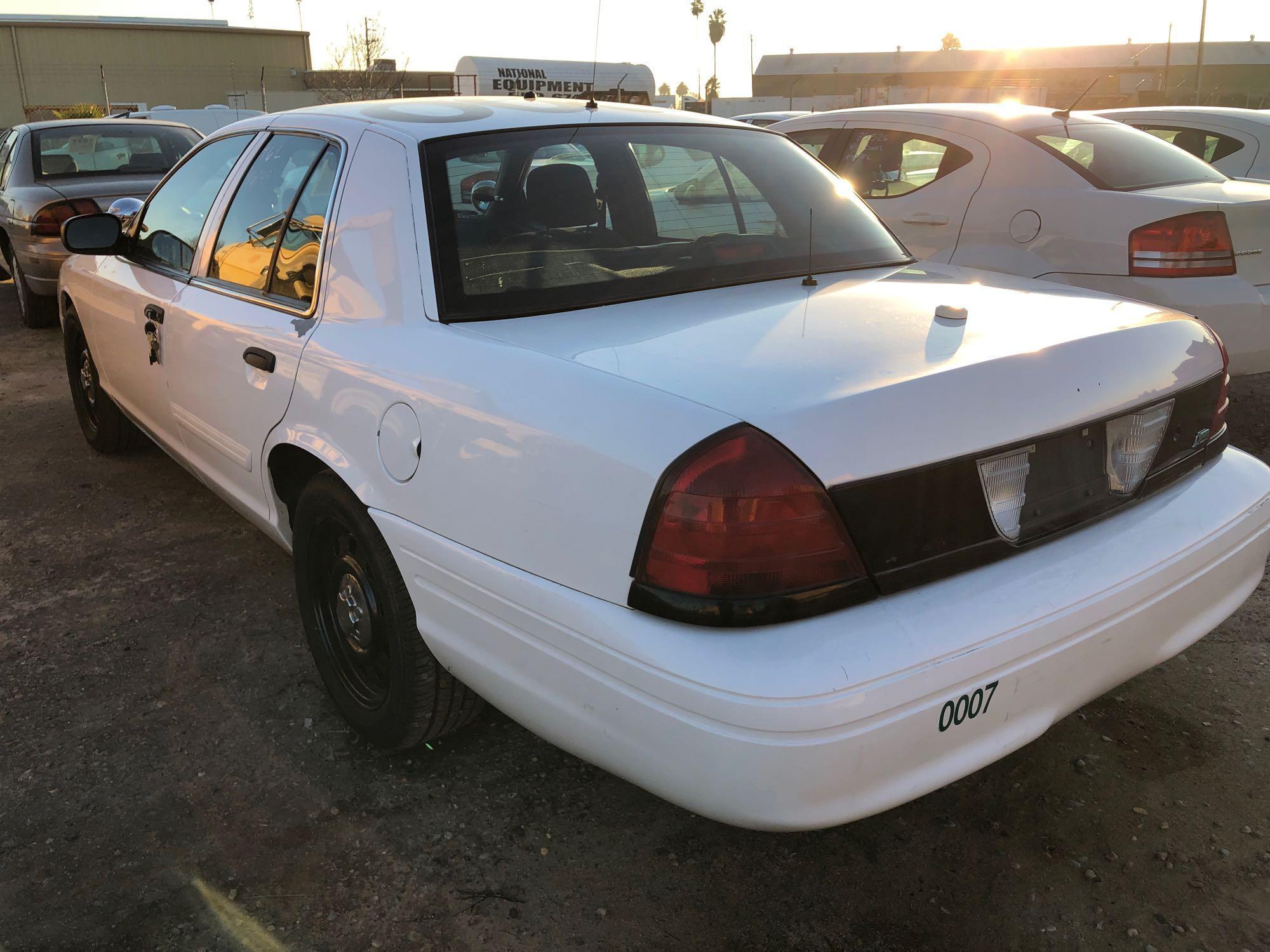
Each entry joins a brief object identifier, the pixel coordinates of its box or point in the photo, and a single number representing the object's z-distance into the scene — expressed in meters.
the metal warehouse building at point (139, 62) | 48.81
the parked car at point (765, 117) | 13.90
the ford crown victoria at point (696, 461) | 1.69
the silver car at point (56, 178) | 7.62
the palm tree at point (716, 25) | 83.94
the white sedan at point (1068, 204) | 4.62
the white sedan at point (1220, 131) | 7.03
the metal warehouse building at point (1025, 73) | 49.94
